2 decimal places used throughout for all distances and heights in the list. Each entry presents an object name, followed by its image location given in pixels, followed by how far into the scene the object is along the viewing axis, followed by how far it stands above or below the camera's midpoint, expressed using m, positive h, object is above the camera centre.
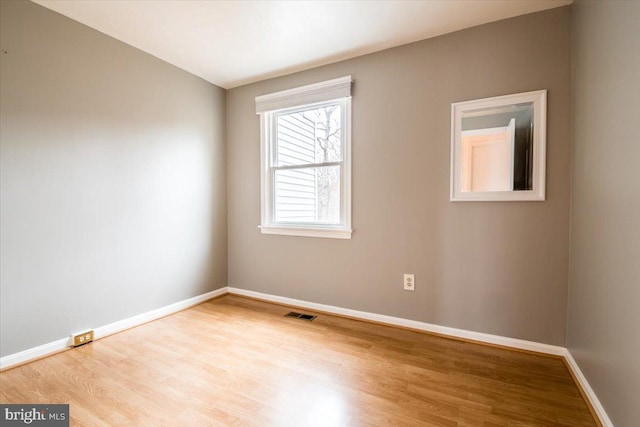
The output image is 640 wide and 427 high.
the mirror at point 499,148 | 2.07 +0.44
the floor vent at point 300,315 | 2.79 -1.08
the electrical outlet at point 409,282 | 2.52 -0.66
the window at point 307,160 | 2.83 +0.50
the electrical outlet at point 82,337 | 2.19 -1.02
